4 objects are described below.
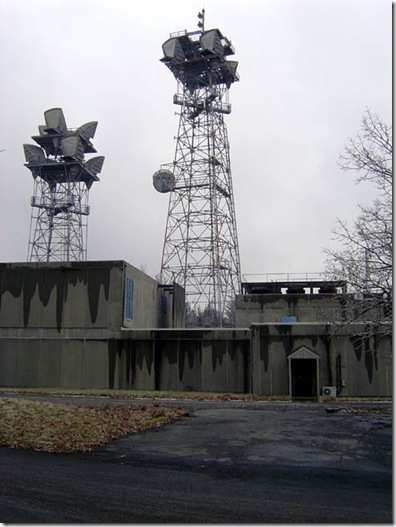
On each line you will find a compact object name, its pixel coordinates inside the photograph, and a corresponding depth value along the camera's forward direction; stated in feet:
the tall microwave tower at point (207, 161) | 158.10
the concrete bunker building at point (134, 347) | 98.73
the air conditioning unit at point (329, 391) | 95.40
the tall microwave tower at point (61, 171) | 199.75
